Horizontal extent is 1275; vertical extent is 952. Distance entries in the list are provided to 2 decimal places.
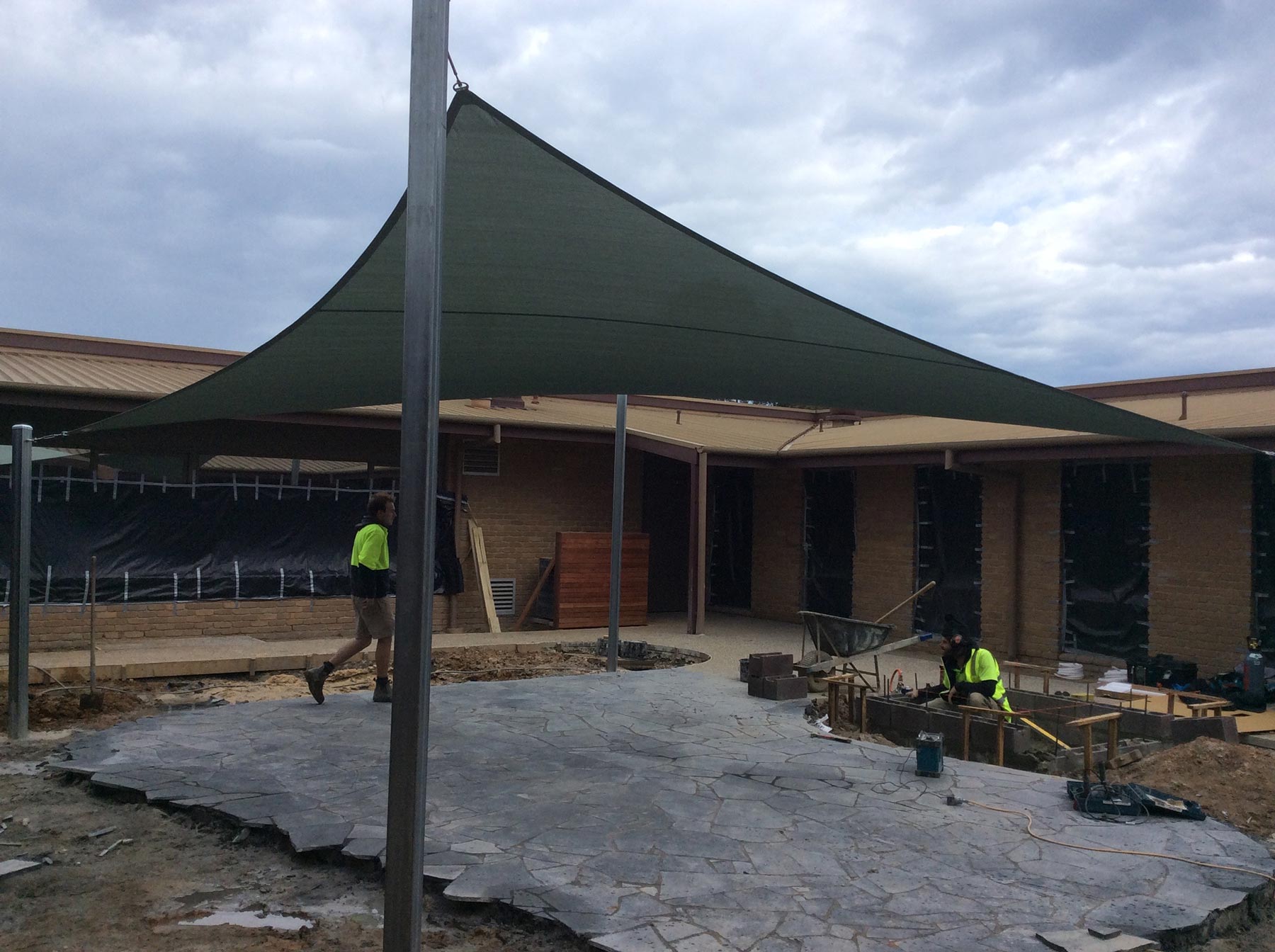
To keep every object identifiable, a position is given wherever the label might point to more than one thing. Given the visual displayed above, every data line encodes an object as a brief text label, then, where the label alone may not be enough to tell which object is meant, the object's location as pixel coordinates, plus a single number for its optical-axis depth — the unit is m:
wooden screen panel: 13.09
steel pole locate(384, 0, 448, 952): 2.61
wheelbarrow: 8.57
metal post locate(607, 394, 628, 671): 8.63
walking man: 6.62
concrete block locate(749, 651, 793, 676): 8.17
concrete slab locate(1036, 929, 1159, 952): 3.27
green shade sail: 4.54
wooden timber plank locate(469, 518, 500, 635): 12.64
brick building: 9.73
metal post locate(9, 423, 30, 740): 5.76
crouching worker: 7.68
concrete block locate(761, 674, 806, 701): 7.92
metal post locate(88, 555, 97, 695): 6.65
